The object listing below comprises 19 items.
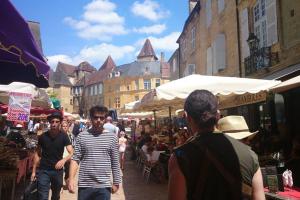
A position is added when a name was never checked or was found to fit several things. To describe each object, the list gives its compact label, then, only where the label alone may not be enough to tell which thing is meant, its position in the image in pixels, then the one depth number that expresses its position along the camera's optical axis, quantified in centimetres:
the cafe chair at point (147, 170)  686
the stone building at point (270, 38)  722
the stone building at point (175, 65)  2194
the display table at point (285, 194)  281
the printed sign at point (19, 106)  464
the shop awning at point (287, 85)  404
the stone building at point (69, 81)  5692
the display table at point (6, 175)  423
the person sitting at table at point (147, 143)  770
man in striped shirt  277
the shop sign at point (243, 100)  476
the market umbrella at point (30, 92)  442
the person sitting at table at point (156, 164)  683
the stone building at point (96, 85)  4989
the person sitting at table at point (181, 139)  606
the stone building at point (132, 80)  4369
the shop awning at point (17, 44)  194
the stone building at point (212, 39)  1088
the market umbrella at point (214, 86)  444
